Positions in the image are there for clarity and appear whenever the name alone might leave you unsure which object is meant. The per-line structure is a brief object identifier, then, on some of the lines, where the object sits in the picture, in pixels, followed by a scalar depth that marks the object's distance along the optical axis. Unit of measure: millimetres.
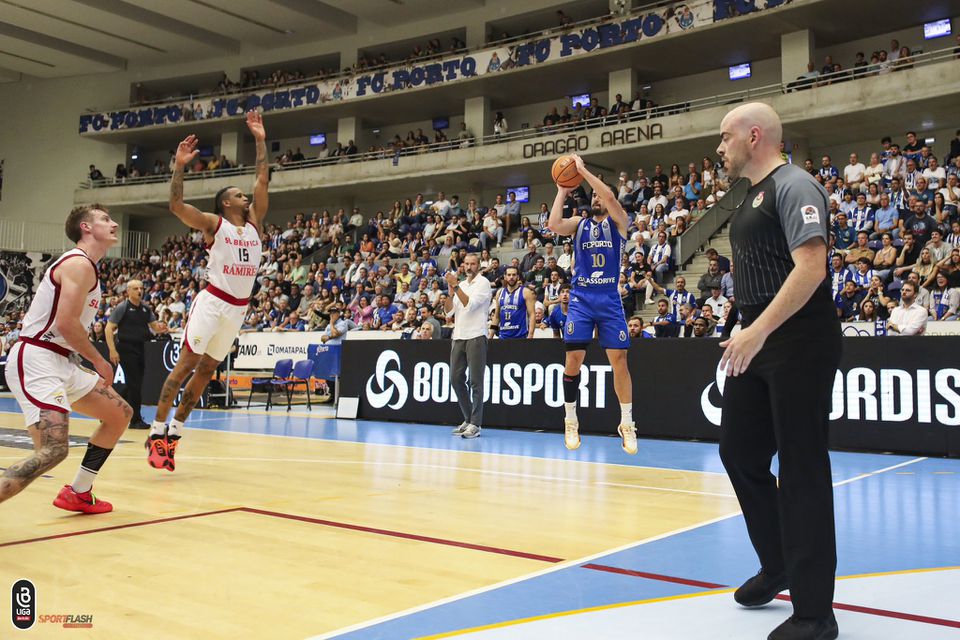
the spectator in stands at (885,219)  15242
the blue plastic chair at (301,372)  15091
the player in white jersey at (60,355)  4180
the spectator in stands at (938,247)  13912
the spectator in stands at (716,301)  14625
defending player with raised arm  6355
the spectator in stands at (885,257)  14414
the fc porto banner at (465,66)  23625
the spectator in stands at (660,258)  17516
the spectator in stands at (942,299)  12883
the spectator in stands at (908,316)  11641
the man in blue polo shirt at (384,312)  19105
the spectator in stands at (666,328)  14062
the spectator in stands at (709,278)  15734
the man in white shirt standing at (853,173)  17469
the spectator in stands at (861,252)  14748
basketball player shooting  7090
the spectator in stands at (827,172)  17906
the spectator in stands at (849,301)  13625
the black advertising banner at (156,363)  15953
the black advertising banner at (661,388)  8422
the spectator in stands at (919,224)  14578
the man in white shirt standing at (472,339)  10289
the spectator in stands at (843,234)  15930
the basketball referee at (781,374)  2598
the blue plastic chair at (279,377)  14992
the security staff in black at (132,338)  11266
